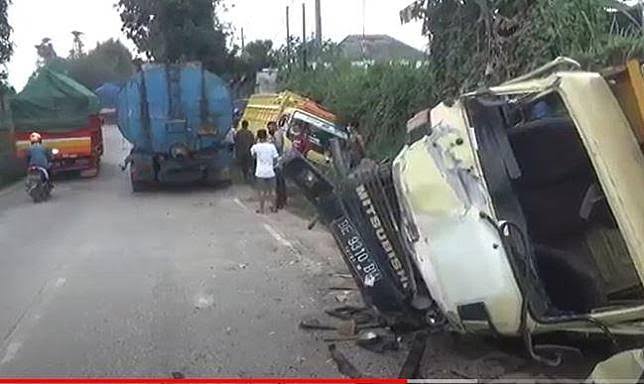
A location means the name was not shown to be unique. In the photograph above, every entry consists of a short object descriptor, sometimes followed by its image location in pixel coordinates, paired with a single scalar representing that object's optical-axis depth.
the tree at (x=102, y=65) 72.06
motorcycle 20.59
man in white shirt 17.14
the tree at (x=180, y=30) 38.50
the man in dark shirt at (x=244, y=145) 21.59
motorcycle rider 20.83
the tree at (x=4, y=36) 27.56
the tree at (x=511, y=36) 12.66
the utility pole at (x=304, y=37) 32.69
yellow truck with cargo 19.36
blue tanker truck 20.39
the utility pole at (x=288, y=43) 36.22
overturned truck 5.48
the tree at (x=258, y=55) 44.66
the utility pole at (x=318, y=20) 35.25
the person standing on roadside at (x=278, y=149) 17.22
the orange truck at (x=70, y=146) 25.72
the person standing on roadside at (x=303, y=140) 19.13
